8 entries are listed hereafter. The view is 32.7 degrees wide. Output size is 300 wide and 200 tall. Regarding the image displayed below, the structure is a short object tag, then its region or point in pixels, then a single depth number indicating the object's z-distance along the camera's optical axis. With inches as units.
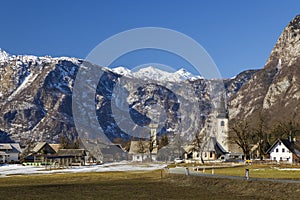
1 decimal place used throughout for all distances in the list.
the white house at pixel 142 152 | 6363.2
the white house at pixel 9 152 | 6771.7
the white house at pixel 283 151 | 4805.6
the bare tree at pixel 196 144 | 4977.9
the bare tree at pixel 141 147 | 6426.2
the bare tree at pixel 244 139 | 4524.6
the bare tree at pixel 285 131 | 5391.7
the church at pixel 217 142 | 5674.2
